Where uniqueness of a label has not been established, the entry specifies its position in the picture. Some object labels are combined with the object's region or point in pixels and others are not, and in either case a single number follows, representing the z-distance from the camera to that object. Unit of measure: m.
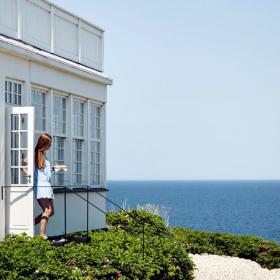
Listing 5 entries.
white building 14.16
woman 14.57
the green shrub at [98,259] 12.12
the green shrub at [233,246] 21.30
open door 14.09
